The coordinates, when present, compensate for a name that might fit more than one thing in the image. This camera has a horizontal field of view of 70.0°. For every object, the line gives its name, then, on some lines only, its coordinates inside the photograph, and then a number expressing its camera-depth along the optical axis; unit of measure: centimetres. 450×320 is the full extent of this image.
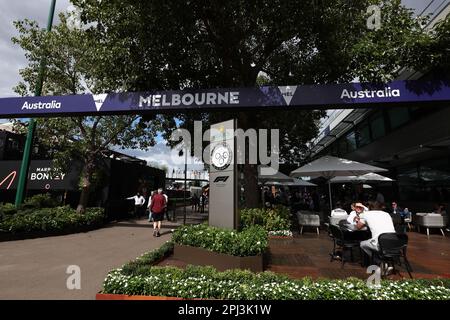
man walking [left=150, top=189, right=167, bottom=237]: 1260
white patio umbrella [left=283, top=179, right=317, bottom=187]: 1853
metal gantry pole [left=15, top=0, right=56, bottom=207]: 1271
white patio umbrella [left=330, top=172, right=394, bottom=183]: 1306
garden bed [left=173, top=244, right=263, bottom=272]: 643
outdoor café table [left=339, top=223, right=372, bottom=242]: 712
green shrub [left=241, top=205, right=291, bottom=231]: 1109
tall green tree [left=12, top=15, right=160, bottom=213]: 1387
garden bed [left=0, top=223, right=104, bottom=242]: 1113
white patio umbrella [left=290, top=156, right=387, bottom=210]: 1045
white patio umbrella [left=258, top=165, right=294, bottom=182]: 1561
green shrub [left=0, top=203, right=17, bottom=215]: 1237
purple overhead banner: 865
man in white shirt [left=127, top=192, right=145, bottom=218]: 1972
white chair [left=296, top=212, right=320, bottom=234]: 1255
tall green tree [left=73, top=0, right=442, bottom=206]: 855
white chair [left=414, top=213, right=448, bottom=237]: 1204
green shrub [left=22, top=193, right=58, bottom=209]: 1424
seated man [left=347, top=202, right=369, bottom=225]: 769
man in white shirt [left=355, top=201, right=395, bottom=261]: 619
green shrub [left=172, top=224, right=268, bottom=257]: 652
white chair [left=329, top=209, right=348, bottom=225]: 1050
